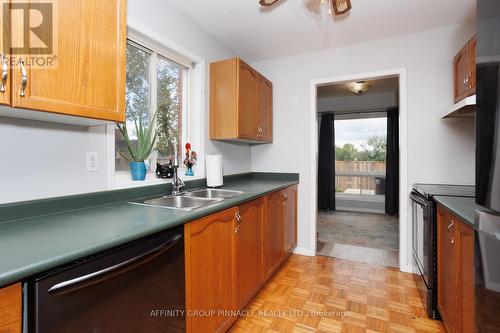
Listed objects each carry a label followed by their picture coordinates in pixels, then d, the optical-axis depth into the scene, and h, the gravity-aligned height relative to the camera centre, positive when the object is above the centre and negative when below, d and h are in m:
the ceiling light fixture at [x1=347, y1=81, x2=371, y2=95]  4.09 +1.31
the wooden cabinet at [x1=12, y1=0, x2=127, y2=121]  0.93 +0.41
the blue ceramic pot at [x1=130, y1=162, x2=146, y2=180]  1.77 -0.04
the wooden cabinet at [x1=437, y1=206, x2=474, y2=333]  1.20 -0.59
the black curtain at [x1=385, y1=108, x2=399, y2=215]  4.92 +0.03
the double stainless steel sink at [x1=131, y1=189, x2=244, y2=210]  1.72 -0.25
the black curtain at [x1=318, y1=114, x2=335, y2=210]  5.45 +0.06
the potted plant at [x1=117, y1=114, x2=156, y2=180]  1.76 +0.12
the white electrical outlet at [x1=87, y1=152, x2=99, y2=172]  1.46 +0.02
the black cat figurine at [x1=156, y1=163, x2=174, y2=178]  1.96 -0.04
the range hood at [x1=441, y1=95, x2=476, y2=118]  1.69 +0.43
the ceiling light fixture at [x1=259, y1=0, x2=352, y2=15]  1.82 +1.23
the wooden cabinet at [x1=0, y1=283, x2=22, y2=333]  0.63 -0.37
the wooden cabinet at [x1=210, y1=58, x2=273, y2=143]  2.38 +0.63
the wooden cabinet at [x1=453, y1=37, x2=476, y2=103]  1.88 +0.76
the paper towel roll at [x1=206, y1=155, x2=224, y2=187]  2.29 -0.05
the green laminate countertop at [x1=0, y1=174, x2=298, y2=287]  0.69 -0.25
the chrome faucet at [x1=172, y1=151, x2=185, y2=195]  1.92 -0.12
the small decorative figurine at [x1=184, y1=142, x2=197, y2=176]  2.24 +0.05
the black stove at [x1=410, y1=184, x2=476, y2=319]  1.74 -0.53
